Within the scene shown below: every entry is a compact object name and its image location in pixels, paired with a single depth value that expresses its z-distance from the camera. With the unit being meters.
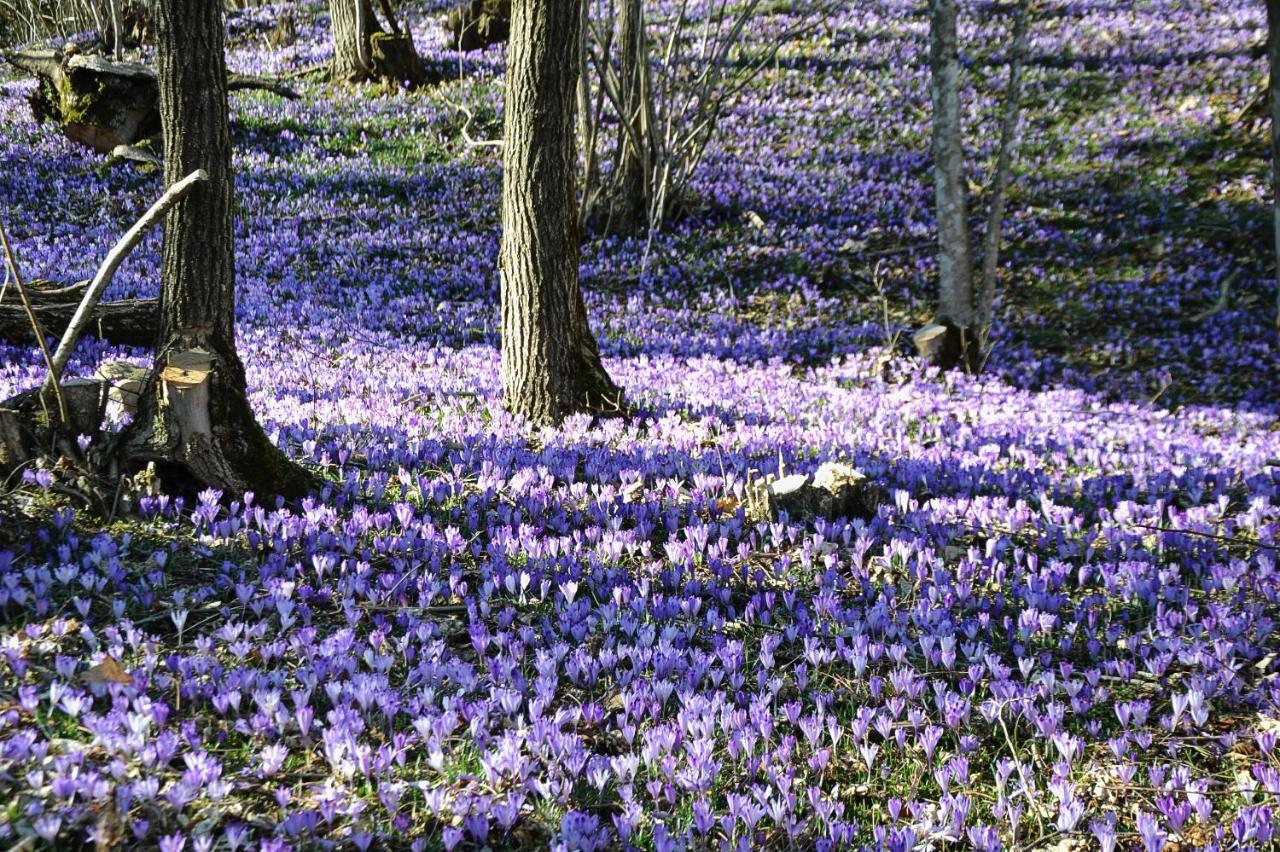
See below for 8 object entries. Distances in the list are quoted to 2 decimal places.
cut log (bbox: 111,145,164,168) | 15.65
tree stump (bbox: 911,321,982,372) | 10.16
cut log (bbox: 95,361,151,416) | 5.28
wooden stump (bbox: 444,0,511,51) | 23.92
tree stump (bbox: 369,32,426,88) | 20.95
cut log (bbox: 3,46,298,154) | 15.84
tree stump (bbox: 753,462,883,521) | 5.05
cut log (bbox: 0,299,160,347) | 7.82
